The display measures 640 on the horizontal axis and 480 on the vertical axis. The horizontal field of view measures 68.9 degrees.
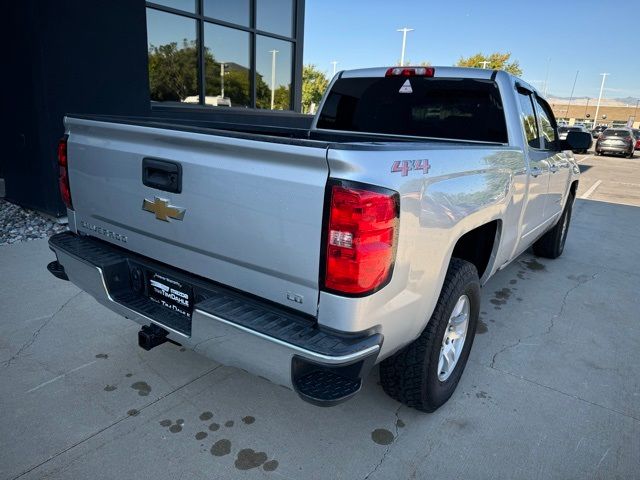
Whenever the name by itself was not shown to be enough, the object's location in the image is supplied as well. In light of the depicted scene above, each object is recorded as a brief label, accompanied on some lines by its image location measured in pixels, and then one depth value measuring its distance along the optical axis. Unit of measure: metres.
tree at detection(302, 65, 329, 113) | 53.77
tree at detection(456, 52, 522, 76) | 50.62
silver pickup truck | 1.80
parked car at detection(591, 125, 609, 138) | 39.12
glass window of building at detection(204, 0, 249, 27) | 8.74
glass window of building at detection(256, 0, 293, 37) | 9.97
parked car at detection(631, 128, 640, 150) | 30.72
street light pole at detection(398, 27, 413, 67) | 43.44
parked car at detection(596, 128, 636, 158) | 25.41
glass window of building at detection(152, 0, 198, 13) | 7.93
